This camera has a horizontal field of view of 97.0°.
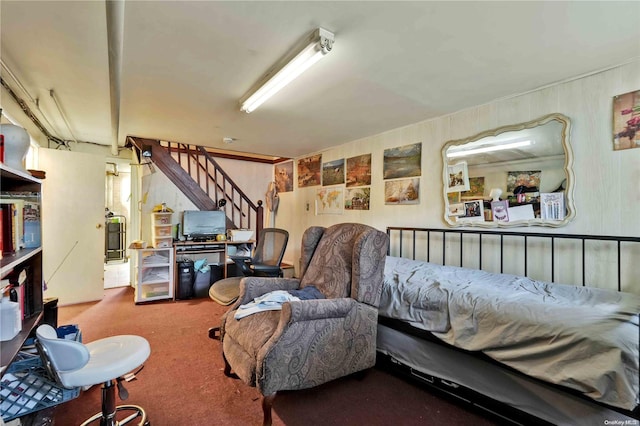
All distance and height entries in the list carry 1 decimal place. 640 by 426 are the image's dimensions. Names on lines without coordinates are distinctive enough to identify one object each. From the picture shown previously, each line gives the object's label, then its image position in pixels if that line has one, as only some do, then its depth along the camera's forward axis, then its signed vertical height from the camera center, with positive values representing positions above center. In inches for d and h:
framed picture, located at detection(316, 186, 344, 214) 165.6 +7.1
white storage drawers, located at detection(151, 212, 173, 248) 157.9 -9.8
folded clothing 78.0 -25.8
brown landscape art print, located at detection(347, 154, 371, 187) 148.4 +22.5
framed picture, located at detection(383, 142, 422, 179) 124.0 +23.1
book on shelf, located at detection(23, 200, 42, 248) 65.8 -2.7
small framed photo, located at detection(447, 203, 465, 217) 107.7 +0.6
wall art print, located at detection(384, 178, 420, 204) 124.5 +9.4
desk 165.5 -22.9
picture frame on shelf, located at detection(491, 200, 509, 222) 95.0 +0.4
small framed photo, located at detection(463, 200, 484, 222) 101.8 +0.1
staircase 168.7 +22.2
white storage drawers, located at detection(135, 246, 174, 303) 150.6 -33.7
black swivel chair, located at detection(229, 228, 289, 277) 126.0 -21.7
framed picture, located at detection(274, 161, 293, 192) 212.5 +27.9
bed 49.9 -24.6
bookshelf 52.9 -10.5
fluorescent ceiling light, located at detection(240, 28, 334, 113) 64.3 +38.2
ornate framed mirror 84.4 +11.7
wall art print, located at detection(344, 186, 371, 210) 148.8 +7.5
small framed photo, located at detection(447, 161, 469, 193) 106.6 +13.2
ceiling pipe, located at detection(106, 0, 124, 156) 56.5 +40.5
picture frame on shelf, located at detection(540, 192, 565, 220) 84.0 +1.6
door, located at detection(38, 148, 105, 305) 146.6 -6.3
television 172.7 -7.0
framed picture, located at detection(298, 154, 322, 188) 183.3 +27.8
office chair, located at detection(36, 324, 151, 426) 46.4 -27.2
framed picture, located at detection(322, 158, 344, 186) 165.2 +23.9
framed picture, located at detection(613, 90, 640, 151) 72.4 +23.5
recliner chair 63.2 -28.8
